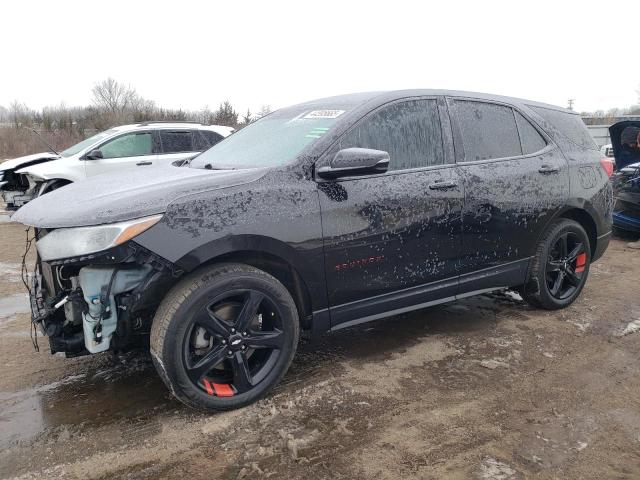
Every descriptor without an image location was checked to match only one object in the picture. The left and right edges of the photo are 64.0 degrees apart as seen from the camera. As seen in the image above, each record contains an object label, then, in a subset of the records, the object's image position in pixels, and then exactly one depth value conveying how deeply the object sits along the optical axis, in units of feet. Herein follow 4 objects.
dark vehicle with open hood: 21.90
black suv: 8.48
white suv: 29.71
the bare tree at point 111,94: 170.54
